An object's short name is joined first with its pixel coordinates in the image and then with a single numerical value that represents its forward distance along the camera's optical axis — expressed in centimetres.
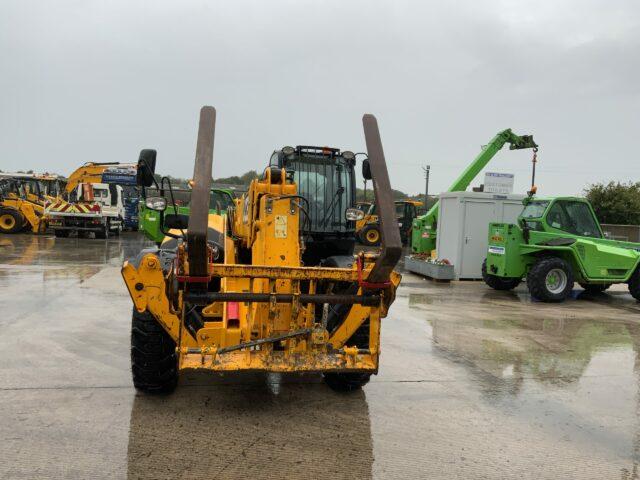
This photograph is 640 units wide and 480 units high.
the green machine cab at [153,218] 1406
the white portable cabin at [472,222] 1278
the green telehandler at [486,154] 1572
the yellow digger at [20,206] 2103
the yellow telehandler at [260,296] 361
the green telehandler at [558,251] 1002
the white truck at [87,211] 2022
